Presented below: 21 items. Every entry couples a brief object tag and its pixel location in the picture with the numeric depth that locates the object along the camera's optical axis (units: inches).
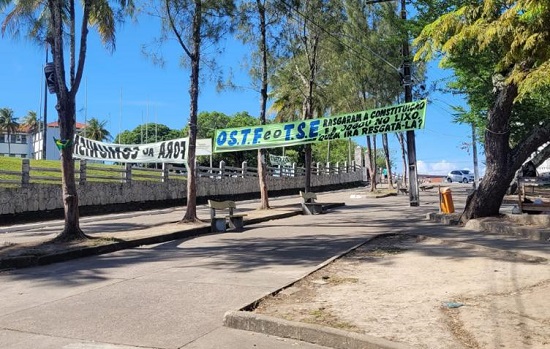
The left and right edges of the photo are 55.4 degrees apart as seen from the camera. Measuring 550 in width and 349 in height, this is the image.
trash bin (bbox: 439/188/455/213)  670.5
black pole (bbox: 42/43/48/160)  1783.0
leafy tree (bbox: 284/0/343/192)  840.9
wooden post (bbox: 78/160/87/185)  753.6
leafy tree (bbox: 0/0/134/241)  458.0
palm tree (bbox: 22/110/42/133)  3371.8
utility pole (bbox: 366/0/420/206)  845.8
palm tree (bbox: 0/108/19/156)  3223.4
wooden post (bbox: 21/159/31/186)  655.9
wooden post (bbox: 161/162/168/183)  927.7
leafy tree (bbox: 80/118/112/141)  3270.2
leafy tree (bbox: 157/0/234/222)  606.2
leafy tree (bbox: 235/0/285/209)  770.8
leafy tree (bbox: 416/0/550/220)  194.5
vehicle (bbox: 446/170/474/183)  2447.8
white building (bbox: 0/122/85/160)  2989.7
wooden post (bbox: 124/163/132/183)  843.4
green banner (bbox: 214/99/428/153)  673.0
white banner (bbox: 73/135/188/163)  889.5
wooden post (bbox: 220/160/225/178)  1084.5
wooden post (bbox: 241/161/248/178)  1170.9
